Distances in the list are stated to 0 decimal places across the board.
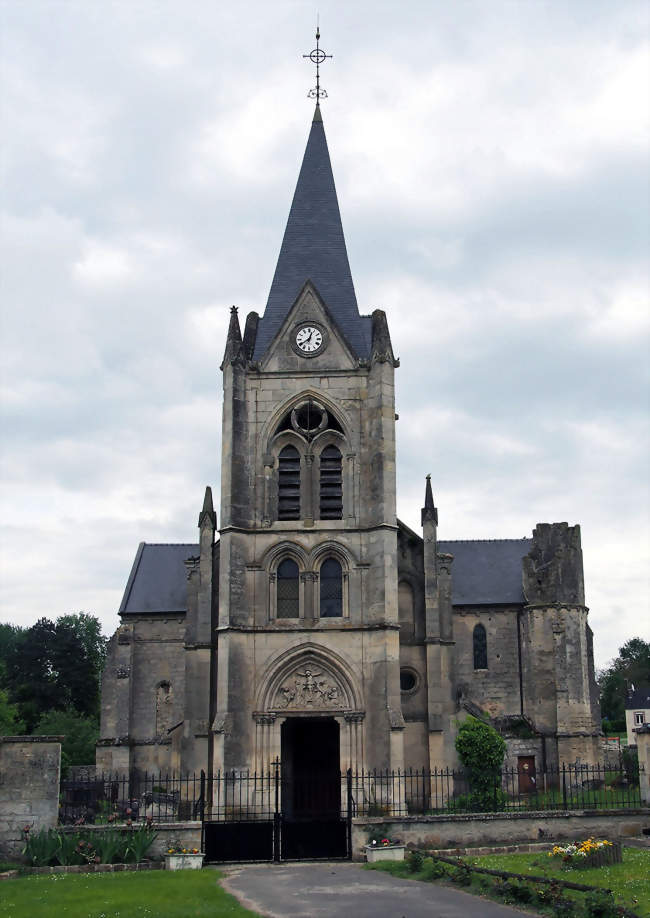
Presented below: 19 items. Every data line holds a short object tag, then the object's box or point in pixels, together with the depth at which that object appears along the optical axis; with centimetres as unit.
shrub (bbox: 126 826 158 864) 2300
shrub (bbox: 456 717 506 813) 3073
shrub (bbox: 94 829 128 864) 2251
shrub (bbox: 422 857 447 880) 1978
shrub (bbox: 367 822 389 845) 2398
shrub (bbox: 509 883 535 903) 1636
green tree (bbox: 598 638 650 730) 10394
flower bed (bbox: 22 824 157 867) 2227
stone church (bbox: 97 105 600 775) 3312
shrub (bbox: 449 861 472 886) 1878
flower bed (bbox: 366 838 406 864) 2320
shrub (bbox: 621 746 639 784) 3331
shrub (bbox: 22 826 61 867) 2222
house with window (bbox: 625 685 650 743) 8712
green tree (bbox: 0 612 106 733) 7356
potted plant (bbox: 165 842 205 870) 2261
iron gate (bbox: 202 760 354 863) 2453
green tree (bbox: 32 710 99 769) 5522
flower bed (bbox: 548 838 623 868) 1959
